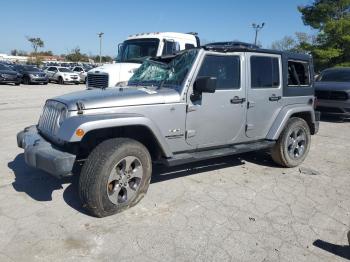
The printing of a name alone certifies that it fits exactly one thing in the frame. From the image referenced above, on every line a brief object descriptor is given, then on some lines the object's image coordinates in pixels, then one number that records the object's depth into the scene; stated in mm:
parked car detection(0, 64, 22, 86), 24234
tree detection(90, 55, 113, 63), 96550
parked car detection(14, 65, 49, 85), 26625
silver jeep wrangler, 3797
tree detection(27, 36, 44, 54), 78250
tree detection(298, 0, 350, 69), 27828
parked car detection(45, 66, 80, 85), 29391
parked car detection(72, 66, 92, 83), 30406
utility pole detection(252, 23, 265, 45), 41762
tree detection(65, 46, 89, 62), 86875
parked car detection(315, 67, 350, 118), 10711
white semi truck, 10359
